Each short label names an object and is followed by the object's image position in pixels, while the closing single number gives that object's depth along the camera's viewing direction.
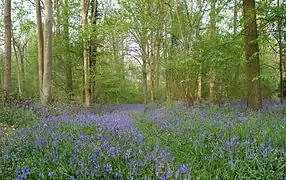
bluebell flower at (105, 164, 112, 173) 2.59
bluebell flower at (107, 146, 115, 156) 3.09
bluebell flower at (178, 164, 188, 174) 2.37
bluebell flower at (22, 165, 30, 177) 2.54
